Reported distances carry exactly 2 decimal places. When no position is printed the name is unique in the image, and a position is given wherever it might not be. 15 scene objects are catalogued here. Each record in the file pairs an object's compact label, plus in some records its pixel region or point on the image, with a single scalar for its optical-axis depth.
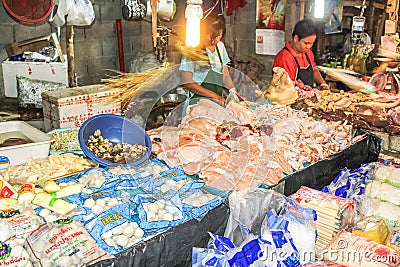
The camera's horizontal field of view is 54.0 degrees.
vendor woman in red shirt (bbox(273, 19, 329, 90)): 4.40
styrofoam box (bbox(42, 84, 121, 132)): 3.47
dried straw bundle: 3.62
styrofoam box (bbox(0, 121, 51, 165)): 2.48
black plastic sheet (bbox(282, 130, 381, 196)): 2.58
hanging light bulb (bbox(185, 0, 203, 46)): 2.65
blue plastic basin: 2.64
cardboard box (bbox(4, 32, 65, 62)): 4.96
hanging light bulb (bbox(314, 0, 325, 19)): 4.37
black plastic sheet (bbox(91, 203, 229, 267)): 1.77
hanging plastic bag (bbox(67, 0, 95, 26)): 4.15
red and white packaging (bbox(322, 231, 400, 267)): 1.93
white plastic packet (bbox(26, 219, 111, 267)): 1.65
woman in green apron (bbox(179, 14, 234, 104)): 3.69
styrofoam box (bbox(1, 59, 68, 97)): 4.91
